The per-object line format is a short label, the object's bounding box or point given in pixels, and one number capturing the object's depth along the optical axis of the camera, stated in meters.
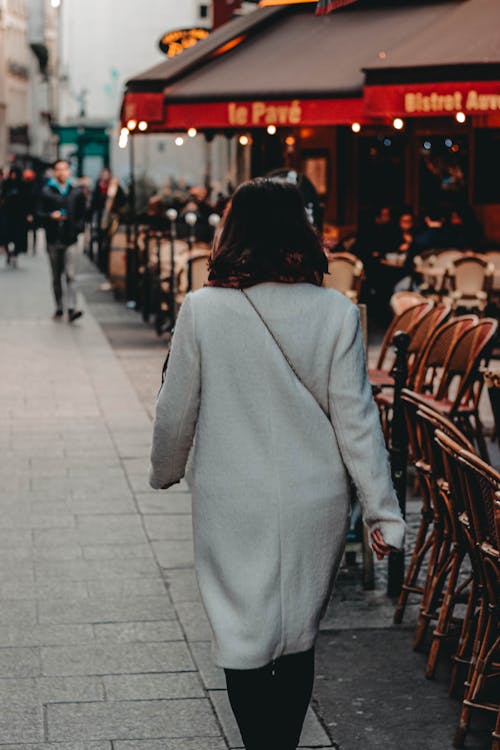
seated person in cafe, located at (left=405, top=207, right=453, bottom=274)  20.59
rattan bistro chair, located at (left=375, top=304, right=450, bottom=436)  11.39
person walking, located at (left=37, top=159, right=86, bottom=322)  21.71
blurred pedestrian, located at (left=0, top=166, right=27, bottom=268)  34.90
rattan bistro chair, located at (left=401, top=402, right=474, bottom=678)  6.65
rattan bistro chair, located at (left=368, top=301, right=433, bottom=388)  12.00
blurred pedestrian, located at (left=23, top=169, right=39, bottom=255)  36.12
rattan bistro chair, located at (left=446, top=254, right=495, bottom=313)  17.82
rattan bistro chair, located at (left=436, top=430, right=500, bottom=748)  5.68
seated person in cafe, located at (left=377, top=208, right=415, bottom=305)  21.82
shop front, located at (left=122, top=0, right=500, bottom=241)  14.80
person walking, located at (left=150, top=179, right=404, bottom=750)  4.63
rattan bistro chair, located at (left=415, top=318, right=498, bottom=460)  10.64
